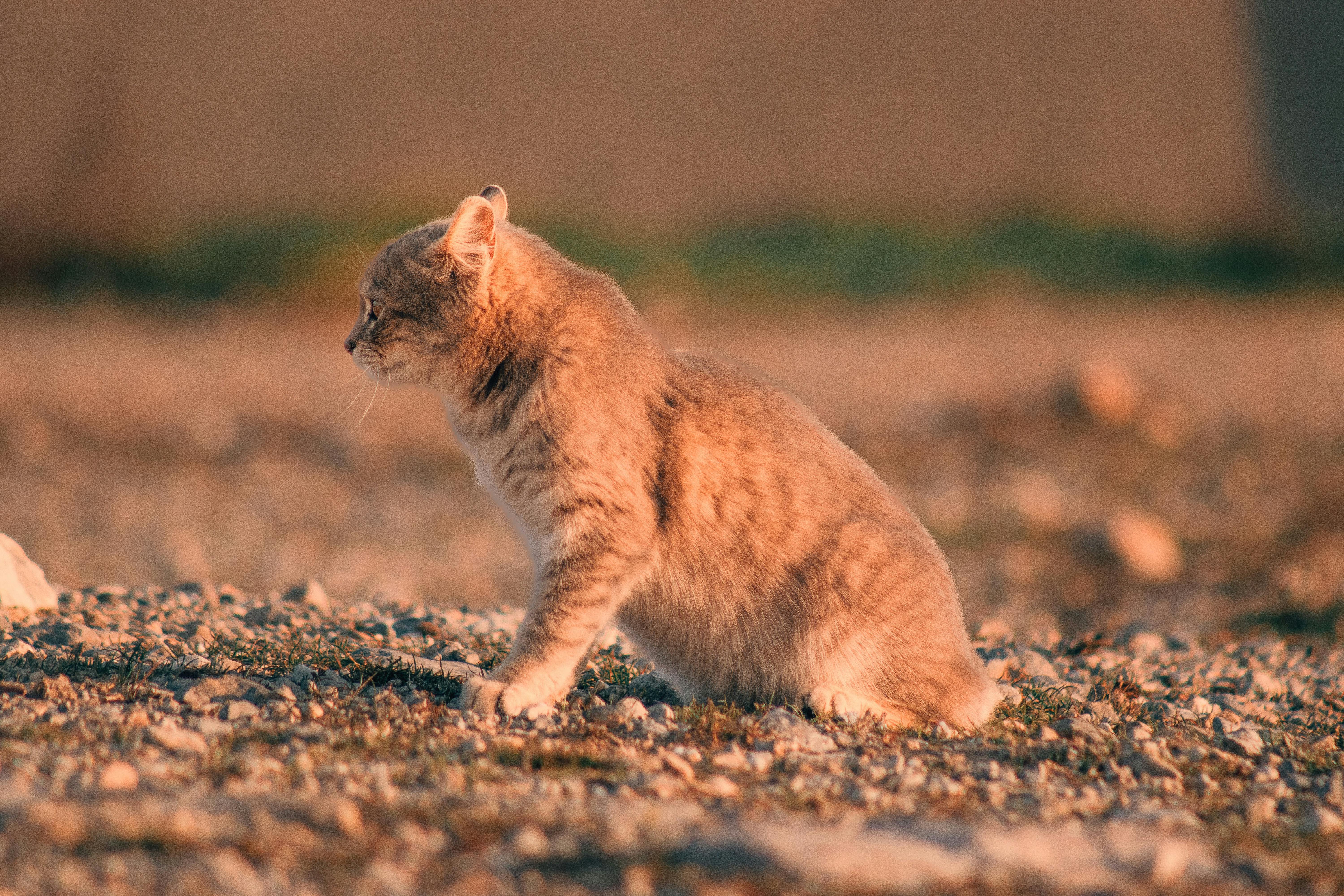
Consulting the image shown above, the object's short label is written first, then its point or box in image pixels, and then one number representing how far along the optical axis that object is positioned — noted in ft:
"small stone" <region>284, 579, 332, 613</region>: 38.50
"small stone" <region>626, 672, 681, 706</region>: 30.91
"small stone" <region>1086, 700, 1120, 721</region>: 30.09
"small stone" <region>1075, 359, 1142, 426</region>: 76.18
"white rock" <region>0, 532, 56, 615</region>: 33.94
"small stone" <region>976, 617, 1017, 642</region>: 41.14
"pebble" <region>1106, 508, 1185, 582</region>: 56.34
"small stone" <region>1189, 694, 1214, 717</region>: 31.94
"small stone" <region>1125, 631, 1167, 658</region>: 40.78
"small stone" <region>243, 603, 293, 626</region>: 35.60
